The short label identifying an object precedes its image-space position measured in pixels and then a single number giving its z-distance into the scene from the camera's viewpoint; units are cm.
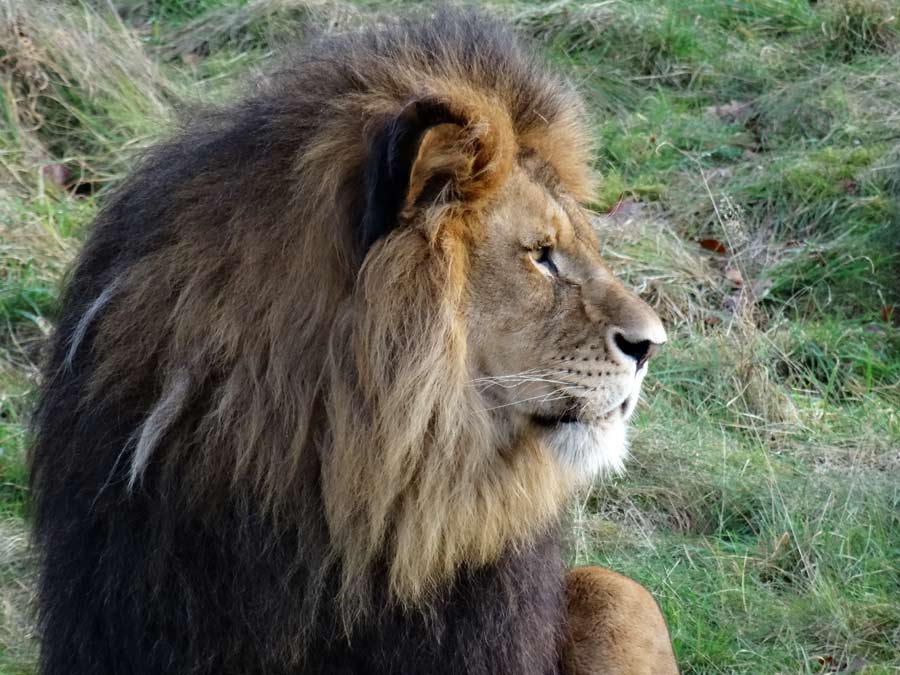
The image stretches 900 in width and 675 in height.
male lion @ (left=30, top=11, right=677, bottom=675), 501
